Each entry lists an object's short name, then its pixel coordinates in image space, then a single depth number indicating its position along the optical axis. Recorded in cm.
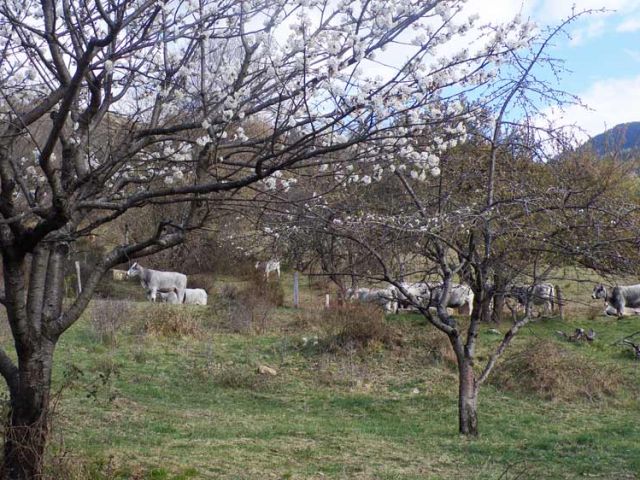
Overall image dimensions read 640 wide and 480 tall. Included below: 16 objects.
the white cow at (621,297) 2086
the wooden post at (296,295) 2199
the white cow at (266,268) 2341
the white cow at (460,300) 2052
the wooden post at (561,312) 1977
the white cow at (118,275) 2639
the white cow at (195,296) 2275
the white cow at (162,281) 2269
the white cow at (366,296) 1823
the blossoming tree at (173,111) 487
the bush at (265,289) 2077
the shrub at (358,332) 1566
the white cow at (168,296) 2219
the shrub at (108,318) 1540
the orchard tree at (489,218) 741
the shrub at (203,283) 2520
